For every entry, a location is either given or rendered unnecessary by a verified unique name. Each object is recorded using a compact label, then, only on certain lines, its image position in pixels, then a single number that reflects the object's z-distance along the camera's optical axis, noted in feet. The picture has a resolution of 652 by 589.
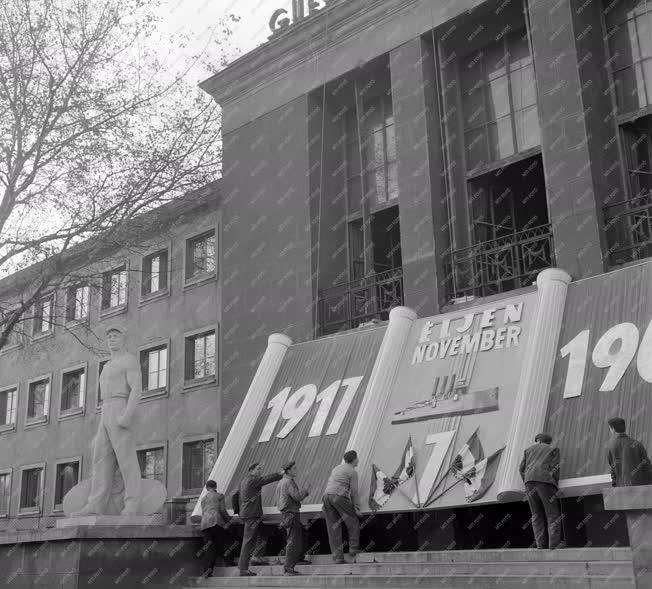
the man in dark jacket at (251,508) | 46.11
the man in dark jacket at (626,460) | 35.55
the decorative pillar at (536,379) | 41.57
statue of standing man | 47.16
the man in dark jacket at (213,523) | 49.08
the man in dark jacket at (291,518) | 43.32
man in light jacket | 42.88
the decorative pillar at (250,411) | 55.77
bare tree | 60.49
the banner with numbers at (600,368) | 40.50
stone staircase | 33.27
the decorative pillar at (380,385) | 49.37
